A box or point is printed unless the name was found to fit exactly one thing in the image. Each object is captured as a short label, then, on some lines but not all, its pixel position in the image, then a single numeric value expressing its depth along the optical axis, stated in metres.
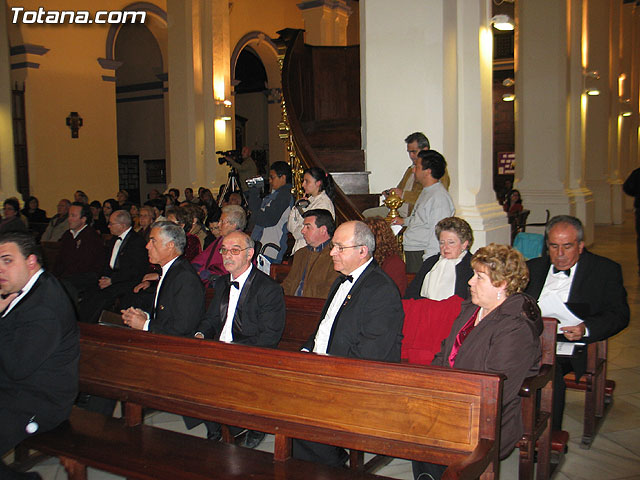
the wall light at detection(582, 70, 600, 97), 13.47
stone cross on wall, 14.84
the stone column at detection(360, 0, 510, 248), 6.57
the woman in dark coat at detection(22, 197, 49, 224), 11.78
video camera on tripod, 11.92
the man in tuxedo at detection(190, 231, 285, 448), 3.70
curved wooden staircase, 7.50
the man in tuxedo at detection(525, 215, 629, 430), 3.78
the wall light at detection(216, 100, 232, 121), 13.39
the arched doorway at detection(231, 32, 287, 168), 22.85
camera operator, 11.79
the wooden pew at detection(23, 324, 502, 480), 2.34
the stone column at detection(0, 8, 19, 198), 9.69
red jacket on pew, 3.65
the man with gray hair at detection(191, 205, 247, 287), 5.15
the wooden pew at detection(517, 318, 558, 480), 2.97
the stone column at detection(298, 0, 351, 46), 16.25
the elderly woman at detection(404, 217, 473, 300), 4.04
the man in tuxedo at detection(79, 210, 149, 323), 6.05
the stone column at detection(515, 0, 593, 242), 11.43
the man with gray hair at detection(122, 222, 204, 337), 3.88
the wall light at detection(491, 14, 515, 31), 8.20
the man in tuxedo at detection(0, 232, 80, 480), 2.78
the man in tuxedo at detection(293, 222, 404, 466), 3.14
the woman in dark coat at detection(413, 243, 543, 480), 2.76
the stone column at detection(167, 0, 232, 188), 12.50
